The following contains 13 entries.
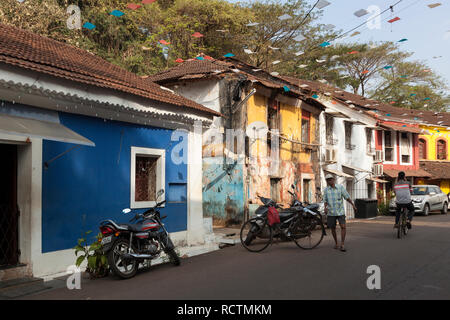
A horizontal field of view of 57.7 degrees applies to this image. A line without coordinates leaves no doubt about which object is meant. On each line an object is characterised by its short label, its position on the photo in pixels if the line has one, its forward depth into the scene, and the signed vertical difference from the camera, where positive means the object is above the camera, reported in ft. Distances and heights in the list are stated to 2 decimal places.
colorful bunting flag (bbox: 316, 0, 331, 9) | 28.24 +12.28
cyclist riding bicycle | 38.50 -1.48
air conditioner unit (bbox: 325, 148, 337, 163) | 71.58 +4.39
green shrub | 22.86 -4.46
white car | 74.69 -3.84
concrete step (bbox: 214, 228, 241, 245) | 37.86 -5.54
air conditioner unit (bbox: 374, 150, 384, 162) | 91.15 +5.26
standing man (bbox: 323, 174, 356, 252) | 31.99 -1.83
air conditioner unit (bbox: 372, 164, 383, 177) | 87.89 +2.27
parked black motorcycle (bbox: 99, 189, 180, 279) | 22.30 -3.51
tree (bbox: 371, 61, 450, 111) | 110.73 +25.88
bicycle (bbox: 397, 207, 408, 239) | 38.71 -4.26
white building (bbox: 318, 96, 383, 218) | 72.79 +6.53
